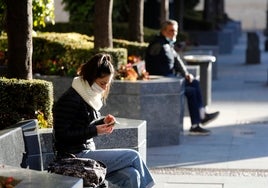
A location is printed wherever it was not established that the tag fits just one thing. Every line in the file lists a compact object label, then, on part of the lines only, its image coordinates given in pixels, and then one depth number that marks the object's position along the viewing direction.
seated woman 12.12
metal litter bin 25.88
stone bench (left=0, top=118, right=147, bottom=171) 11.91
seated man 21.18
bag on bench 11.47
